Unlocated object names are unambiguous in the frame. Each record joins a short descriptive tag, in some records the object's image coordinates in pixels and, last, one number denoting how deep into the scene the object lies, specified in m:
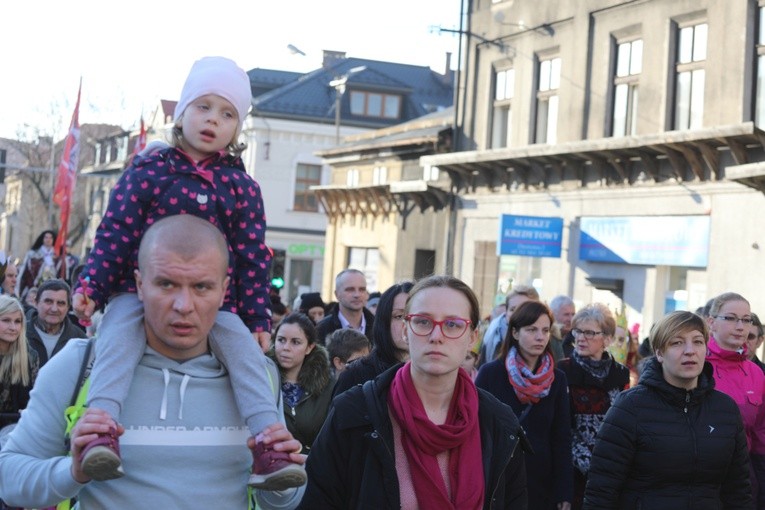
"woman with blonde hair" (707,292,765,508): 8.68
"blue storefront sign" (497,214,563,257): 29.38
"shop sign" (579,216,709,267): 25.42
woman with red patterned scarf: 8.81
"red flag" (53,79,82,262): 26.22
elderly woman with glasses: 9.55
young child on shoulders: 3.89
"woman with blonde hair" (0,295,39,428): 9.59
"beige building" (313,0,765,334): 24.64
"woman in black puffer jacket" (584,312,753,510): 7.09
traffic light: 24.26
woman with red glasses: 4.77
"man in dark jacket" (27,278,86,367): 11.81
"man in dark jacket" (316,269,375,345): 11.95
